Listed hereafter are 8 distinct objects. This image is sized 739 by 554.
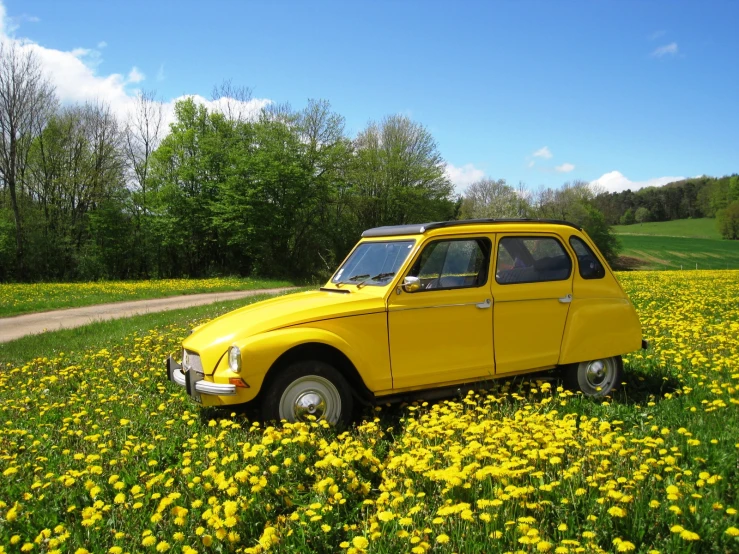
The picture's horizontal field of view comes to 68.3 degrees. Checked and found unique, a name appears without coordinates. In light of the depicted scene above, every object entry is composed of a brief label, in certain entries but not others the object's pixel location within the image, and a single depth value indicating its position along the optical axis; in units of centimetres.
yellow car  464
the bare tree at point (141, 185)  4012
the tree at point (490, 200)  5822
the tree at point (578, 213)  6462
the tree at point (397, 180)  4872
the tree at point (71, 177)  3753
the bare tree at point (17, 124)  3281
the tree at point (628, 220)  10667
